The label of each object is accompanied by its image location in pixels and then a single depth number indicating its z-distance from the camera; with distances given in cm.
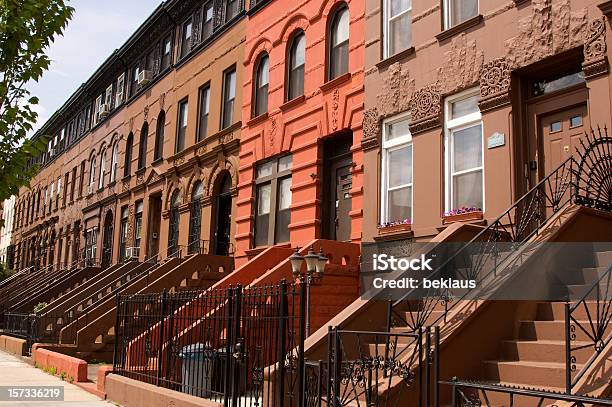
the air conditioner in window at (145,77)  2616
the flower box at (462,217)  1096
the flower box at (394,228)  1240
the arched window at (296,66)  1664
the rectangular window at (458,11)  1210
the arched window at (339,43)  1522
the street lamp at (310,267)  1042
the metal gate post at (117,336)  1178
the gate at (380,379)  673
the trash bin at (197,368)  943
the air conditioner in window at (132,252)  2491
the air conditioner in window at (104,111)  3089
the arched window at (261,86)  1802
